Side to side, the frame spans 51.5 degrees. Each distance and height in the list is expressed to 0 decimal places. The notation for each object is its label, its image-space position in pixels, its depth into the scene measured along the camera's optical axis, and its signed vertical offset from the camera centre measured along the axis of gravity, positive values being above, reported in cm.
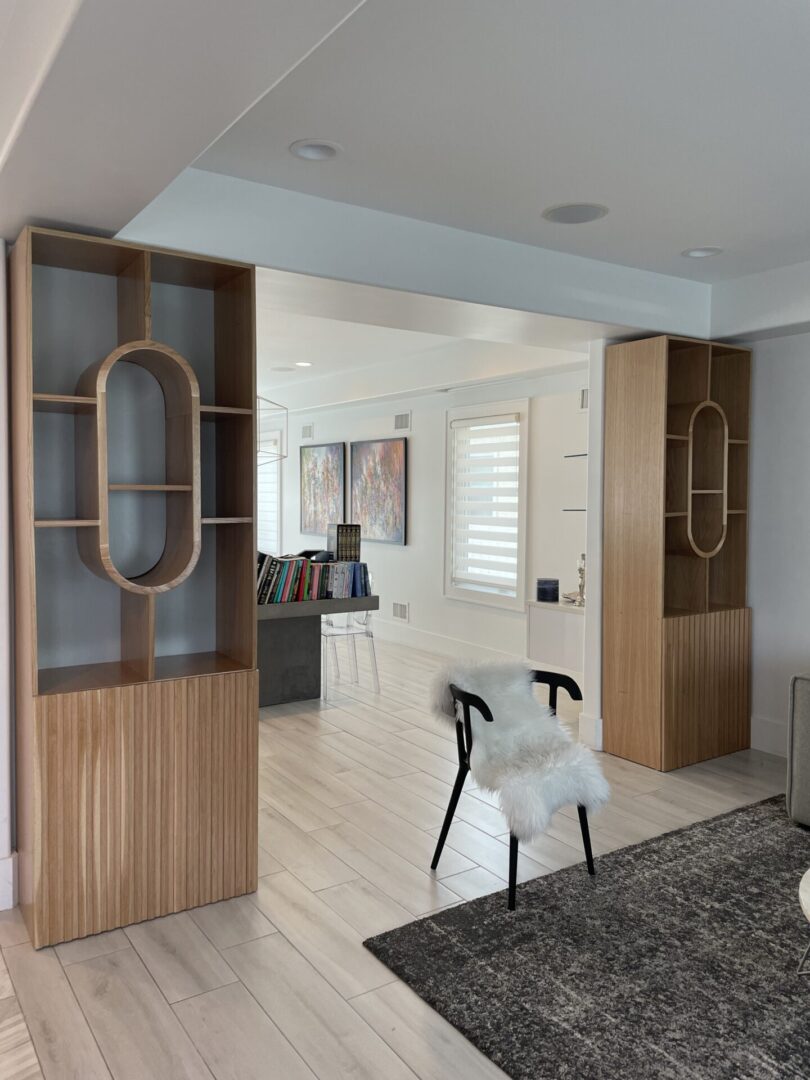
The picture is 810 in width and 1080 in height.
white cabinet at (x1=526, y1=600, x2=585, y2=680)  510 -85
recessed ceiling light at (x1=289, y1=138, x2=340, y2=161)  269 +114
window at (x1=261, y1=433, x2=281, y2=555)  1041 -8
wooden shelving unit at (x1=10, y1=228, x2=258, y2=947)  265 -29
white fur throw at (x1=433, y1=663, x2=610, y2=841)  277 -92
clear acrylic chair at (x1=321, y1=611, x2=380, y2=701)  608 -121
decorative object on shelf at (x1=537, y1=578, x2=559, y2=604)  547 -58
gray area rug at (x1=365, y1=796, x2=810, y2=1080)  215 -141
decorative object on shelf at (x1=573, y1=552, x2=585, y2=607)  530 -53
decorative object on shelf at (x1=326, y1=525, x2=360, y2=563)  594 -31
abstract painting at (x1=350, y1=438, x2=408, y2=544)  789 +11
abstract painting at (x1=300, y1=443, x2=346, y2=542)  886 +15
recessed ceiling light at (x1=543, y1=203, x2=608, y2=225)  329 +115
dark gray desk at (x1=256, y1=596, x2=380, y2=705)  548 -101
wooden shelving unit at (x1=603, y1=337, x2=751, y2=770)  434 -28
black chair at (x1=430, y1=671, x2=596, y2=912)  285 -86
